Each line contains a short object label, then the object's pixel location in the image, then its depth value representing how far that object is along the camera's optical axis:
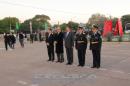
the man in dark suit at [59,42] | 14.45
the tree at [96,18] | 125.70
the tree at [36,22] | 141.43
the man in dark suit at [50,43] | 15.03
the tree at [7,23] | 138.91
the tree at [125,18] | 120.76
